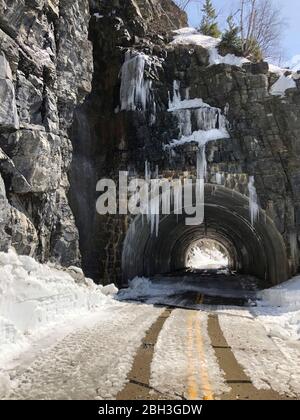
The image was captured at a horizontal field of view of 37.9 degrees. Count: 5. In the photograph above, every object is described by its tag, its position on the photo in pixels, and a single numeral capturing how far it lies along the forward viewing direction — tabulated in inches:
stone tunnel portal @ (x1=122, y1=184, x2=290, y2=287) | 772.6
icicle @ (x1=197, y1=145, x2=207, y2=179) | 751.7
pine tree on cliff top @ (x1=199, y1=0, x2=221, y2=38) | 1068.5
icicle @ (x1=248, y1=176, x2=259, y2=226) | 745.0
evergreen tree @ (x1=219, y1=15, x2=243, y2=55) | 827.4
